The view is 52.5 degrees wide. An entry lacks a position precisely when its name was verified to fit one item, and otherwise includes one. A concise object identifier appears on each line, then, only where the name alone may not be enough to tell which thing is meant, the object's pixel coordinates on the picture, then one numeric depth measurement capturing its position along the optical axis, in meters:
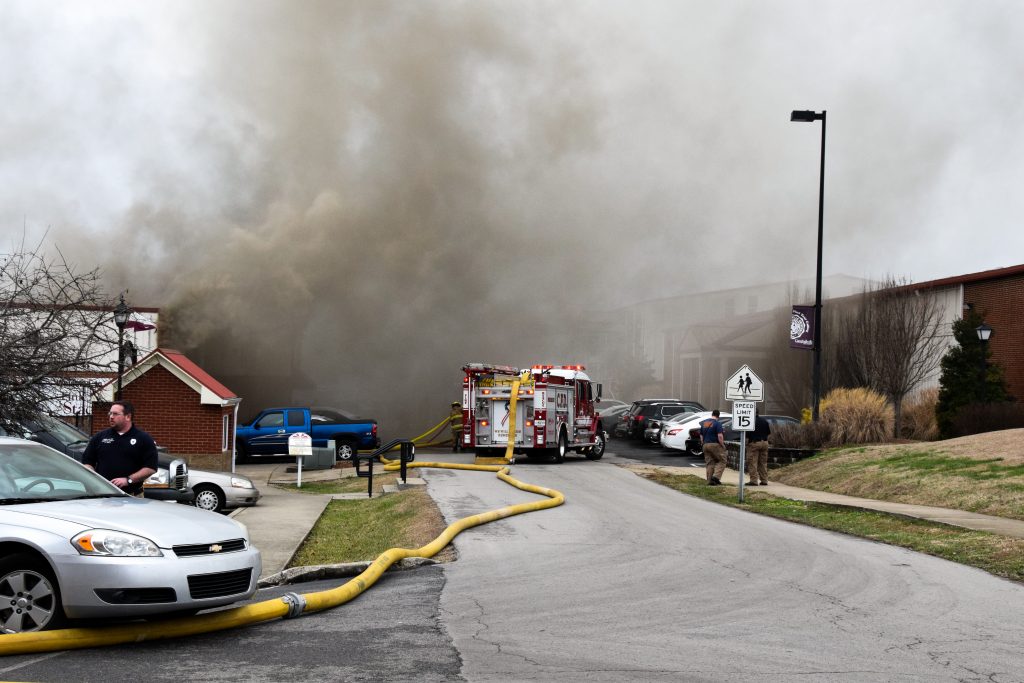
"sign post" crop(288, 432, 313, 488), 22.27
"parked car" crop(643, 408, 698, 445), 35.16
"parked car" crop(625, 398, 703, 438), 36.71
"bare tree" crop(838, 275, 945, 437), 33.16
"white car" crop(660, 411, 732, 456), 31.88
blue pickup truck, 29.05
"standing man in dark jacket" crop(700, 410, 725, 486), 21.16
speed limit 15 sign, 17.75
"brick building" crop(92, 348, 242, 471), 25.22
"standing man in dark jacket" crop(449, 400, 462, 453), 30.91
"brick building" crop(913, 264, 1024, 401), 35.09
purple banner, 26.02
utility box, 27.38
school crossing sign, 17.83
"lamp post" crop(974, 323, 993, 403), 25.97
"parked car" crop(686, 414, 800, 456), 28.63
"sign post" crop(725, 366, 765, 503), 17.77
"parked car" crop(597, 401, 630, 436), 42.46
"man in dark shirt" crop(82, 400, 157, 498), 8.73
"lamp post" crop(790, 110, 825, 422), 25.31
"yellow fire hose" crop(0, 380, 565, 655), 5.88
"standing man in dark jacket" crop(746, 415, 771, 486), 21.25
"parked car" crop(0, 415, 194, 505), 12.67
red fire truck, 26.03
